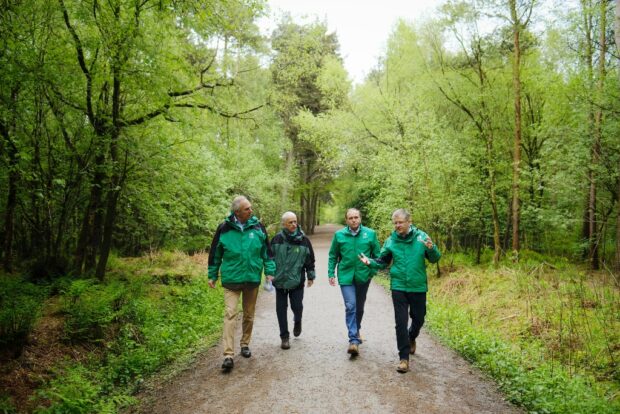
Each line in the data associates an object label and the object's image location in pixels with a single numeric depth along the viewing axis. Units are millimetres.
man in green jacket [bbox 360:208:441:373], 5012
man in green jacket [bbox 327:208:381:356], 5660
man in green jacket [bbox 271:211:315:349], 5863
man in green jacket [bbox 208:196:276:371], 5258
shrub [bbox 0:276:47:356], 5105
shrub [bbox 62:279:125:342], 5902
